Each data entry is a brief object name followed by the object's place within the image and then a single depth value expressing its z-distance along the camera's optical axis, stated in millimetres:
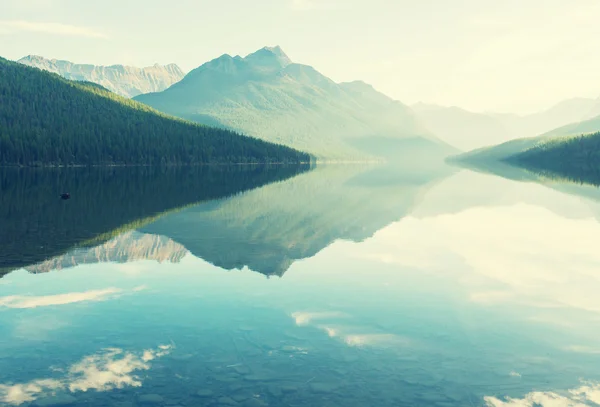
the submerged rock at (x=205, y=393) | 16234
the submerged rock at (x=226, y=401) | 15703
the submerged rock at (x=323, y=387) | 16853
